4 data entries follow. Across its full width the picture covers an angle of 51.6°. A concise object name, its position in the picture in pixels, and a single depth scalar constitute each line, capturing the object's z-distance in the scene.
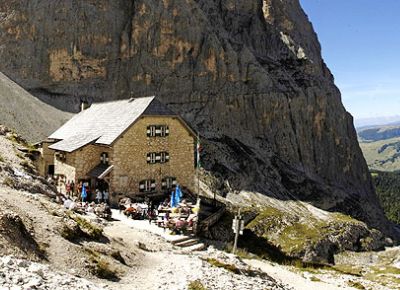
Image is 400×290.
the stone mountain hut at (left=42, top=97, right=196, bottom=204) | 38.50
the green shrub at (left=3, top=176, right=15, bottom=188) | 25.60
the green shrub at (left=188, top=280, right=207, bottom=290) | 16.64
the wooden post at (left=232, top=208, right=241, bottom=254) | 26.25
